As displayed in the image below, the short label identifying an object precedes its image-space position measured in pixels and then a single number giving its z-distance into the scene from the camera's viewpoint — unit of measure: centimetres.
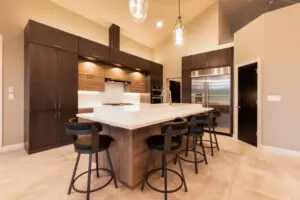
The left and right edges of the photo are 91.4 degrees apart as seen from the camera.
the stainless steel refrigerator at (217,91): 453
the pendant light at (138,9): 232
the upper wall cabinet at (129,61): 475
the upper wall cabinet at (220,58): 449
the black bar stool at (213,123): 267
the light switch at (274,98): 322
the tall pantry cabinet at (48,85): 305
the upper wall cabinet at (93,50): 387
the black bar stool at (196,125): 240
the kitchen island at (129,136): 179
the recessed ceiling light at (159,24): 516
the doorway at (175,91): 628
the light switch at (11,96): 321
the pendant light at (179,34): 334
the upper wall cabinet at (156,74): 615
